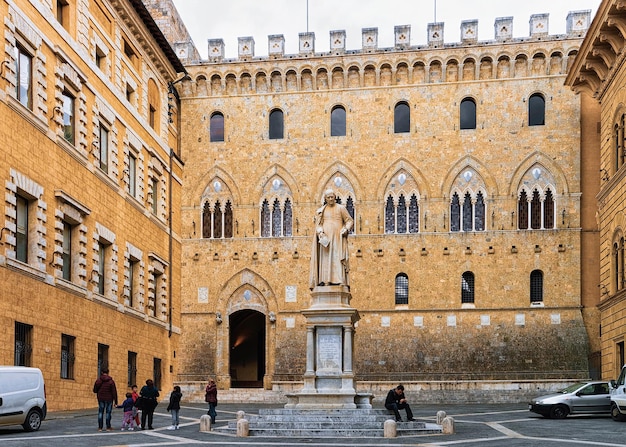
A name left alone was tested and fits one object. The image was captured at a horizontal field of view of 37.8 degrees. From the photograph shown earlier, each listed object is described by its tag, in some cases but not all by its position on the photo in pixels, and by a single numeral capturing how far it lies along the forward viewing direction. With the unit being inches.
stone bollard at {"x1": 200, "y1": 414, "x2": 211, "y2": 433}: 848.9
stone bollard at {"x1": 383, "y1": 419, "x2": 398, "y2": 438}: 738.2
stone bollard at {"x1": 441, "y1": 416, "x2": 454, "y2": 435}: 804.0
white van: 759.1
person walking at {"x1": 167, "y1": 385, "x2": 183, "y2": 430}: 857.5
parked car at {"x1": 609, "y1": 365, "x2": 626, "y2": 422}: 917.8
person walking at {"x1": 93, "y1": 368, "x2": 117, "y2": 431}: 839.7
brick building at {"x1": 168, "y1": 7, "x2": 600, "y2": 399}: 1550.2
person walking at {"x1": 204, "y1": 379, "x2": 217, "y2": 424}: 930.7
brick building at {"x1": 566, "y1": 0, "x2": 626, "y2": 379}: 1149.1
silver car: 1031.6
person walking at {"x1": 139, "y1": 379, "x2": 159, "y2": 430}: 842.2
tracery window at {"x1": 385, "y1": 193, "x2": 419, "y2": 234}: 1605.6
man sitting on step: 845.8
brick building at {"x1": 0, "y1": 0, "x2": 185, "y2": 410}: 964.0
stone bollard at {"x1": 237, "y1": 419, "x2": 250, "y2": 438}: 764.6
